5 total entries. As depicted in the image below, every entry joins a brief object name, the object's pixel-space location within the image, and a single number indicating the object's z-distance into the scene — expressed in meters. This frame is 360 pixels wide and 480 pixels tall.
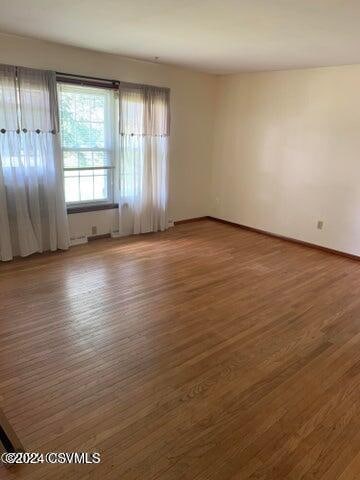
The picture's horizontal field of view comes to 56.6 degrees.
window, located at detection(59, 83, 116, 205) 4.04
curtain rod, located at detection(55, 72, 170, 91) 3.81
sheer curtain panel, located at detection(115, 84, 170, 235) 4.44
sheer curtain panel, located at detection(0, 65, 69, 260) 3.48
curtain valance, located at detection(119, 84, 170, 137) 4.36
